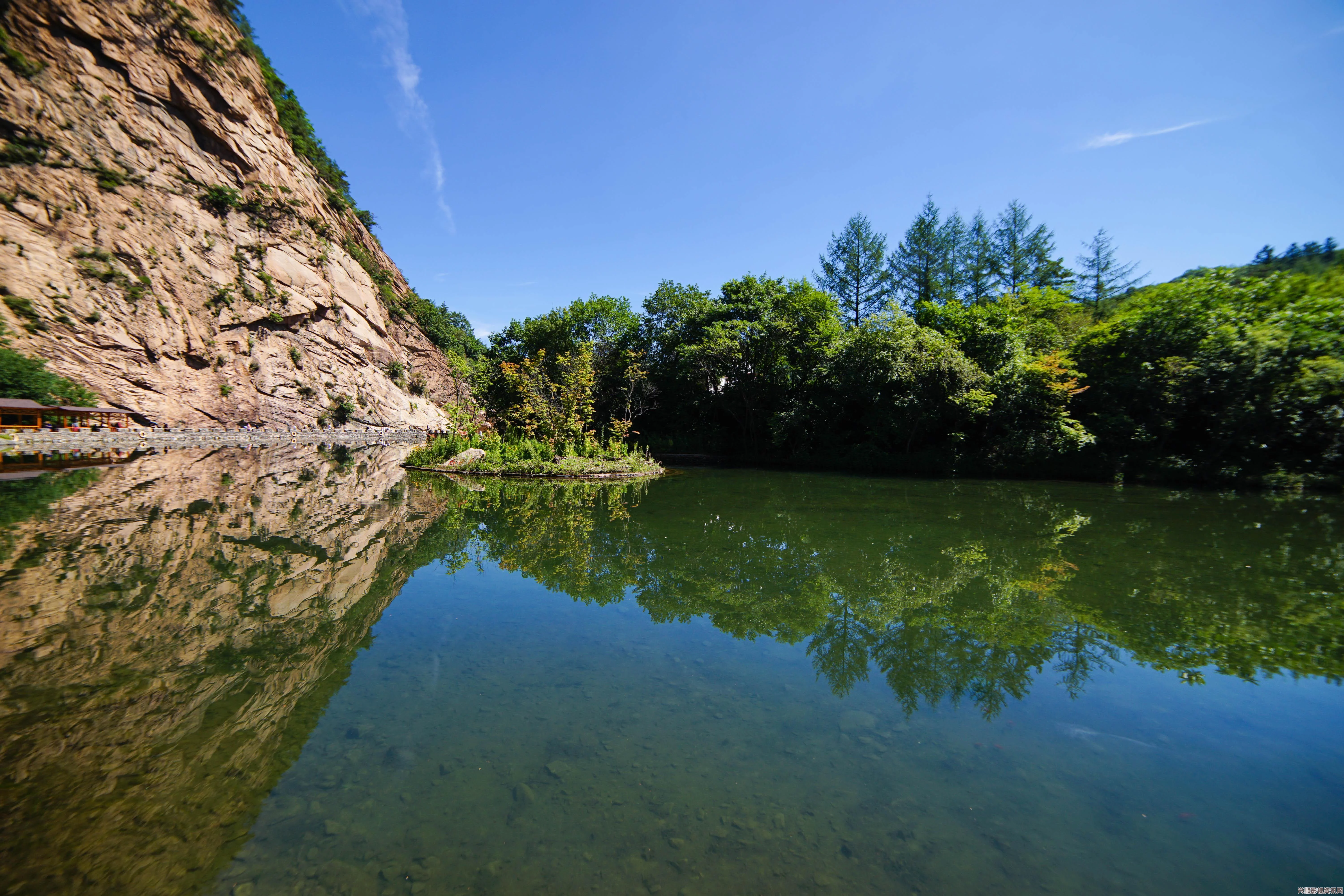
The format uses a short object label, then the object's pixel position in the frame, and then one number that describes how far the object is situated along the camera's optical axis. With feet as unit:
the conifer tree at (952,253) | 107.55
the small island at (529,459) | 55.16
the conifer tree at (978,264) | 107.55
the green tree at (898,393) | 63.62
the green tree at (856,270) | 108.47
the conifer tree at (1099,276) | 103.40
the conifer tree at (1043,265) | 103.60
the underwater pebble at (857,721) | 10.75
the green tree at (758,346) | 79.61
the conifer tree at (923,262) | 107.55
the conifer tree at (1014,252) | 105.29
